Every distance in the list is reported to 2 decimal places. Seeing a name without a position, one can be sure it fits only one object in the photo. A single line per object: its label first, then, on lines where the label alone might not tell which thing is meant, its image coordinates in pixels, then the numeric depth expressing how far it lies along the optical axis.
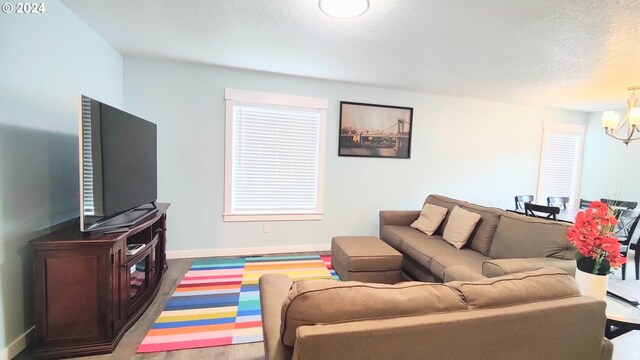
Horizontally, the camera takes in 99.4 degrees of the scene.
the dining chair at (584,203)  4.64
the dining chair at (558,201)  4.34
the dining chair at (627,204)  3.93
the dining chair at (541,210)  3.16
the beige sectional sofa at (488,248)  1.99
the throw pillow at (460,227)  2.74
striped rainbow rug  1.97
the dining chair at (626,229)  3.00
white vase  1.50
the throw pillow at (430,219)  3.19
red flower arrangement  1.47
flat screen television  1.74
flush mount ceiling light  1.82
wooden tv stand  1.68
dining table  3.28
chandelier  2.96
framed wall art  3.85
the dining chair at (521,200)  4.16
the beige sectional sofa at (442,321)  0.86
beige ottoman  2.59
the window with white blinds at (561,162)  4.79
